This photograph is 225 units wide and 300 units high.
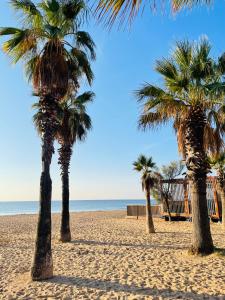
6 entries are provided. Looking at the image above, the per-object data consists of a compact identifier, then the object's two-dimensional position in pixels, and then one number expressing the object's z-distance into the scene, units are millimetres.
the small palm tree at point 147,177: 14334
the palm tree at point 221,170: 14286
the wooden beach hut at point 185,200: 17344
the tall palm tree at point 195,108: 7895
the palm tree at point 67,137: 11939
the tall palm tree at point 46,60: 6874
